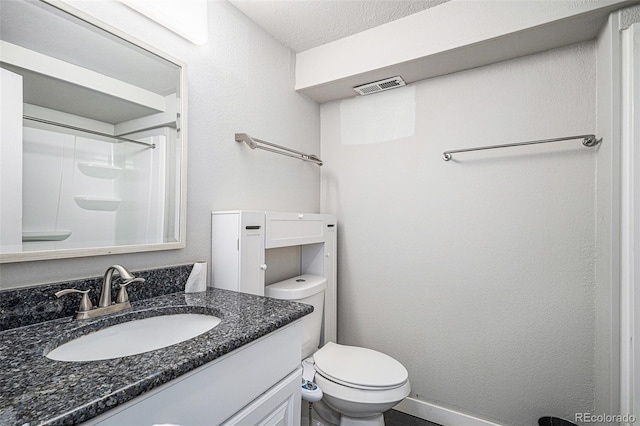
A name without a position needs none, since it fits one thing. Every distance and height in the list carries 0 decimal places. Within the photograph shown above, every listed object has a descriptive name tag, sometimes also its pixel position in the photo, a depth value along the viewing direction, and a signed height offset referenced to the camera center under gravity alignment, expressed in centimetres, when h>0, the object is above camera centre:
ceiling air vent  180 +82
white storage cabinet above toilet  130 -13
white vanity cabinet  58 -43
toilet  128 -75
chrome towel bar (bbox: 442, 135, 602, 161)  134 +36
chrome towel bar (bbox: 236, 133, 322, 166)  149 +38
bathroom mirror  83 +25
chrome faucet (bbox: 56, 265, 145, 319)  88 -27
